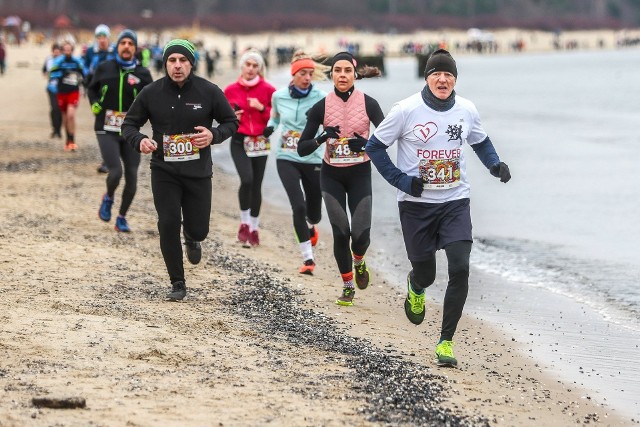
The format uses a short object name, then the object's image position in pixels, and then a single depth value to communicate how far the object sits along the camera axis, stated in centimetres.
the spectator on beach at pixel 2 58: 4647
